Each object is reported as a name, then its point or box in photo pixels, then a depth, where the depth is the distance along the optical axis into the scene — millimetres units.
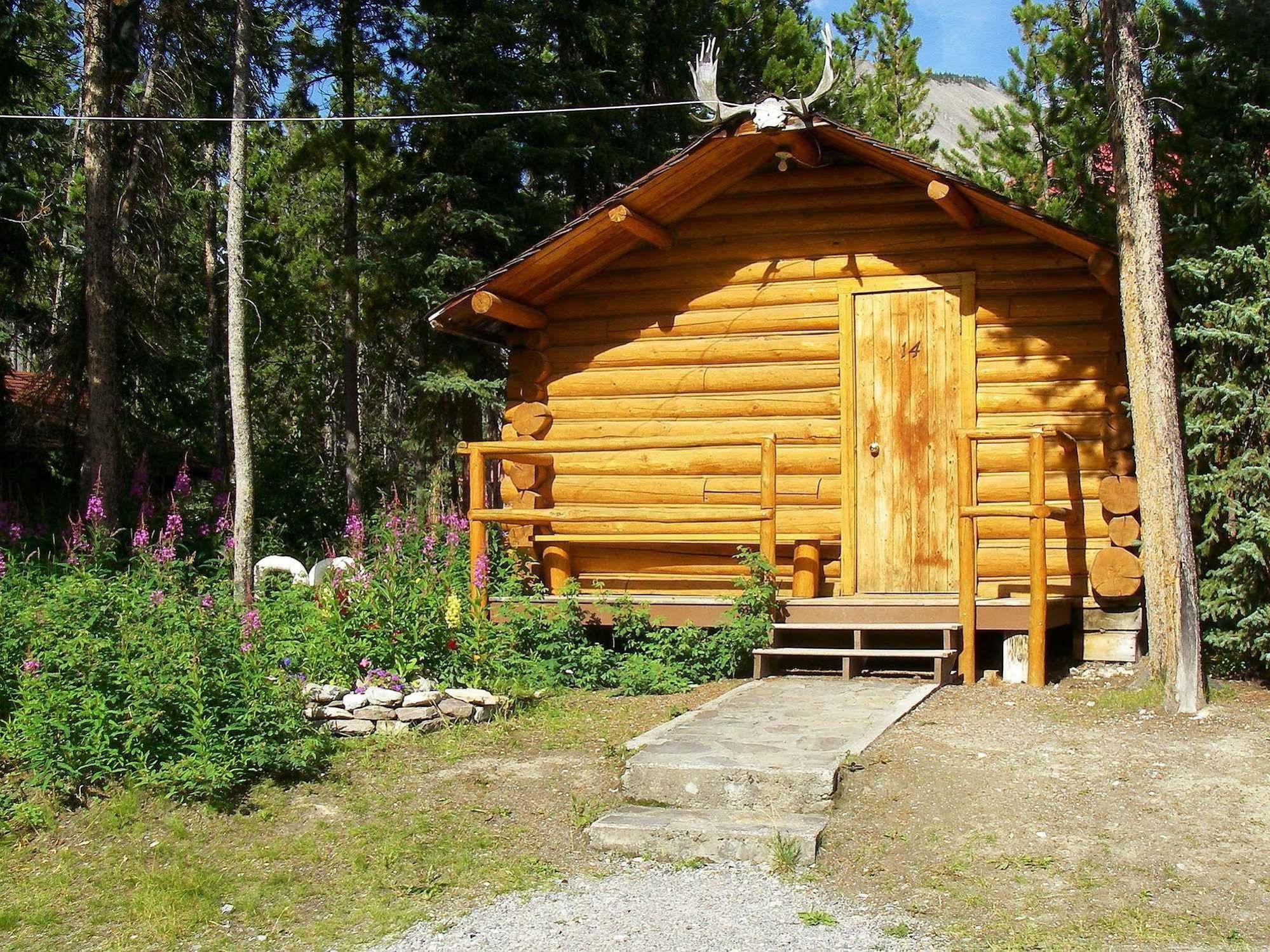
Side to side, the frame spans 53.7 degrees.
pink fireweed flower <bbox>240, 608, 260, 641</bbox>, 7879
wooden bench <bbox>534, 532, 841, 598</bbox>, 10570
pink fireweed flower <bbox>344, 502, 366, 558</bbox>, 9891
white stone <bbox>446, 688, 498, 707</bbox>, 8508
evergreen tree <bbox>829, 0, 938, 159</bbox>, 25516
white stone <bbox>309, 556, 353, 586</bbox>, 9672
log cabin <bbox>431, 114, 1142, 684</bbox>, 10023
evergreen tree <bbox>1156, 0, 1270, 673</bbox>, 8734
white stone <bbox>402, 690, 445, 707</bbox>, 8312
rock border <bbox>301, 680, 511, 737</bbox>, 8070
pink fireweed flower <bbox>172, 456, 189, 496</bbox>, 12195
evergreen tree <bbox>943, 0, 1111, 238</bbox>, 12969
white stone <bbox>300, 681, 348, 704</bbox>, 8039
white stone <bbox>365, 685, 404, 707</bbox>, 8195
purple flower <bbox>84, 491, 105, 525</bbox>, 9670
